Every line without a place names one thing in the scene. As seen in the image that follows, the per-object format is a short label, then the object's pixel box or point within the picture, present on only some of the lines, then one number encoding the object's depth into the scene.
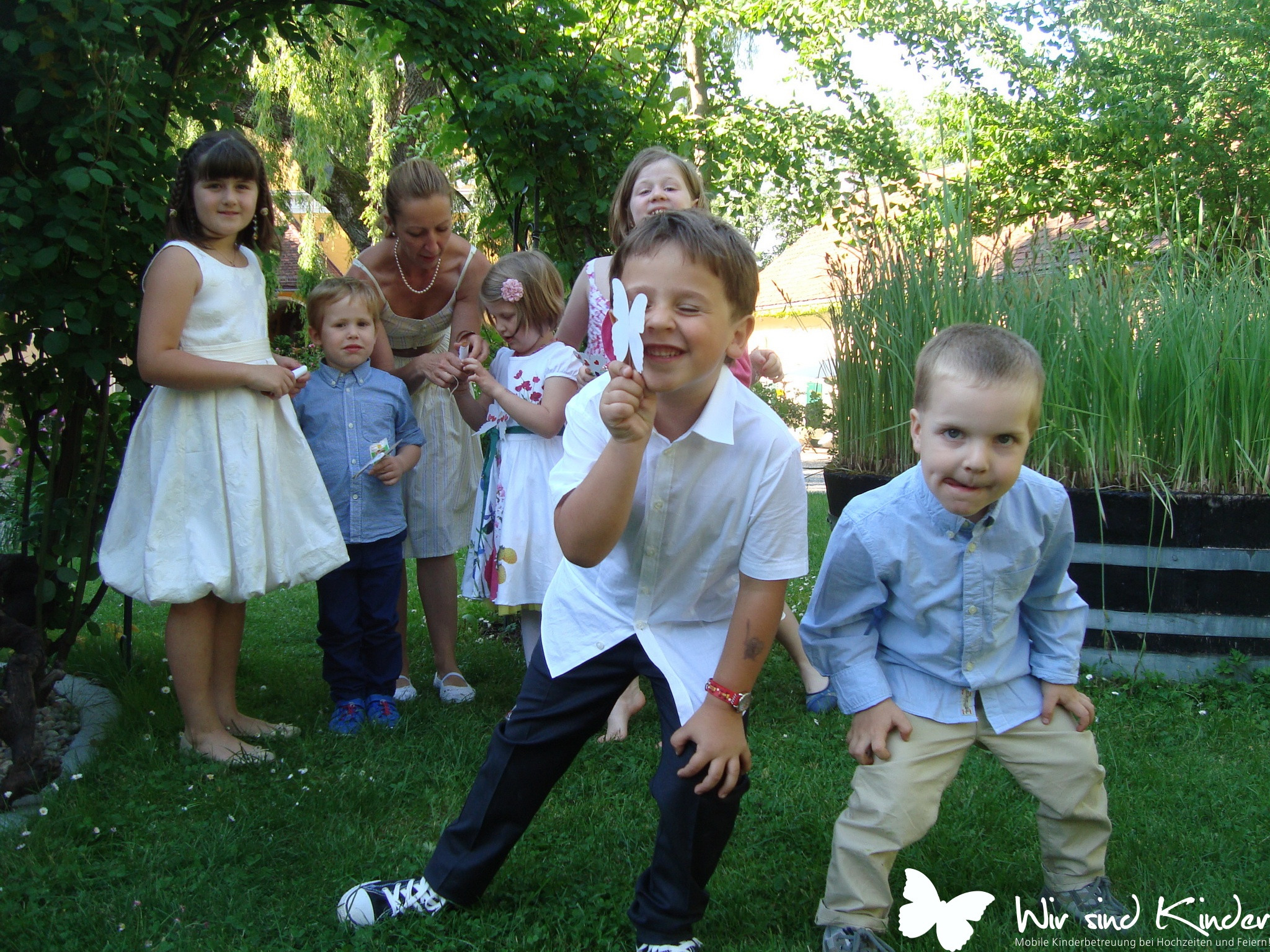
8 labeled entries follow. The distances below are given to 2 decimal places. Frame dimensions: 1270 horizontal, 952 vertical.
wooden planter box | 3.49
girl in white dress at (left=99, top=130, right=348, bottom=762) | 2.94
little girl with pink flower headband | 3.31
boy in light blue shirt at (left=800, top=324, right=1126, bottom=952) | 1.91
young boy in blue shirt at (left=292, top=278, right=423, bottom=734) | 3.39
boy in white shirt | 1.73
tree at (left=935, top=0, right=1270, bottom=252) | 9.56
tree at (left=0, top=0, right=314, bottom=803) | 2.86
